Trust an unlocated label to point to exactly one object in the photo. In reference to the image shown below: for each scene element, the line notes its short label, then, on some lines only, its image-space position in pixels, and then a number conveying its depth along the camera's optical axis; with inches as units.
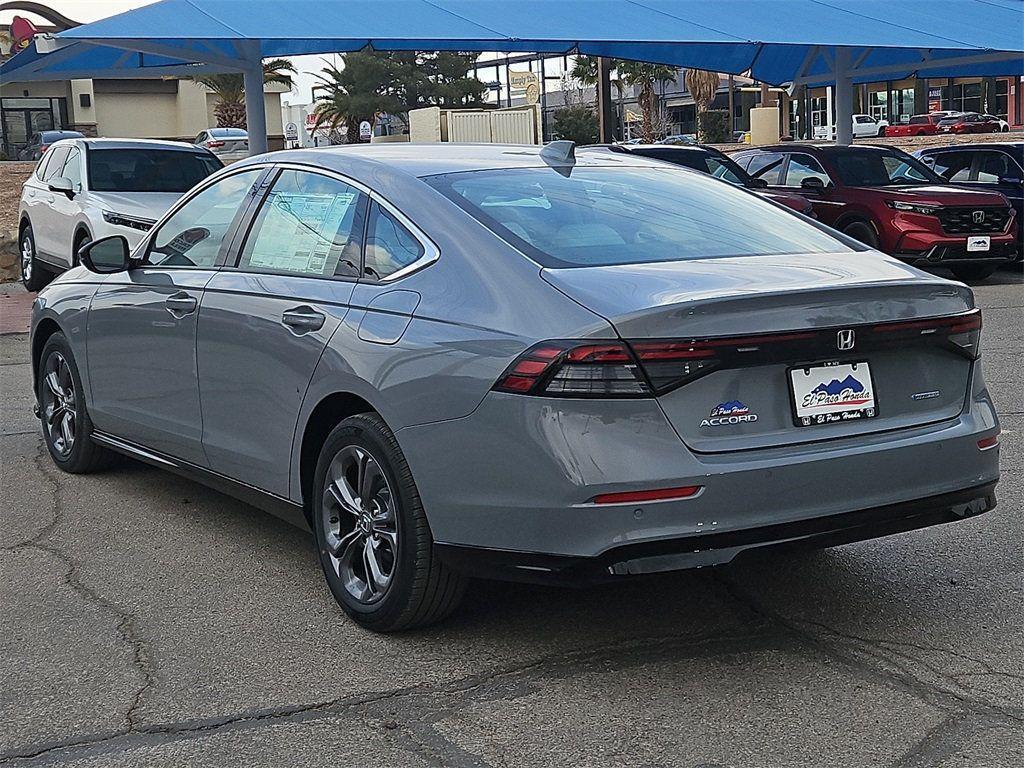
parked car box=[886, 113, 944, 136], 2352.4
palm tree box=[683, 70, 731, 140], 2454.5
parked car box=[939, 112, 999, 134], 2194.6
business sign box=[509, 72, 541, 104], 2546.8
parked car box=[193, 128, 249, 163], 1517.7
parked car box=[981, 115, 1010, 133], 2252.1
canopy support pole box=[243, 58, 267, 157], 701.9
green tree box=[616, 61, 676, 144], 2400.2
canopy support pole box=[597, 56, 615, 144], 1158.3
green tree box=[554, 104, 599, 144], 2938.0
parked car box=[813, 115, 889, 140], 2576.3
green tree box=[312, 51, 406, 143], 2847.0
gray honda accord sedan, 140.5
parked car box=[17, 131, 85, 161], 1589.6
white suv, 518.0
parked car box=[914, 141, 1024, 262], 646.5
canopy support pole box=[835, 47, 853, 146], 887.1
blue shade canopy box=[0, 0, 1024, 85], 595.8
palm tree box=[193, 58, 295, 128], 2114.9
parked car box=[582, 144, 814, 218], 598.5
